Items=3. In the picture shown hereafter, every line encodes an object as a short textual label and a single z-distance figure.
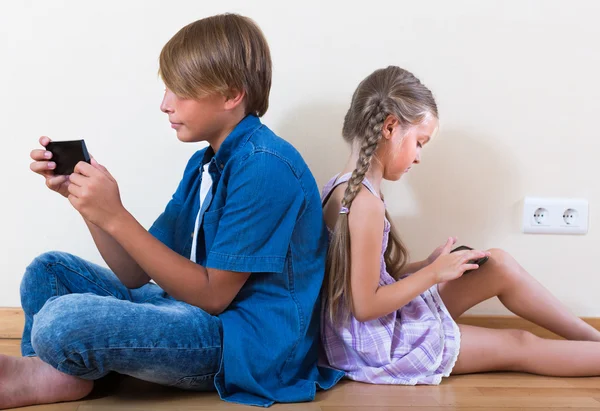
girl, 1.25
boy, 1.07
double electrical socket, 1.61
